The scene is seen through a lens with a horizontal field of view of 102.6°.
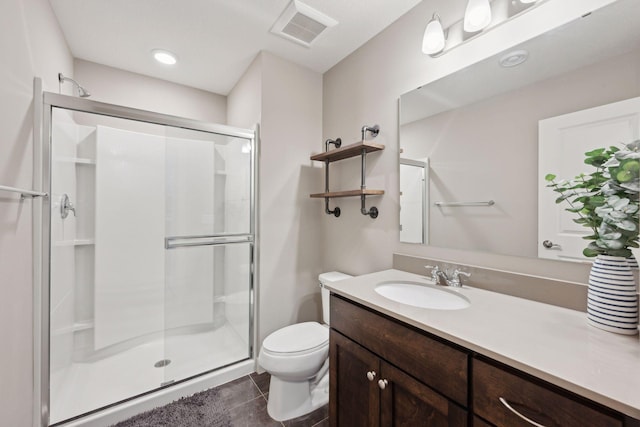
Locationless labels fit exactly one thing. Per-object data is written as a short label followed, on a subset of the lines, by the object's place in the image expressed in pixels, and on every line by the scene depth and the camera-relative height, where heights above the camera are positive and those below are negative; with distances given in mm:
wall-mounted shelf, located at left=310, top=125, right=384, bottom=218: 1642 +417
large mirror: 884 +347
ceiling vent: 1510 +1200
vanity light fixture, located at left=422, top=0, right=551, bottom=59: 1104 +882
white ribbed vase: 731 -244
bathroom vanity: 557 -411
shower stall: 1756 -320
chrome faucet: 1228 -318
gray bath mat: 1437 -1192
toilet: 1432 -894
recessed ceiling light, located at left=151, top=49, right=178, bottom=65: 1997 +1242
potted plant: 731 -72
